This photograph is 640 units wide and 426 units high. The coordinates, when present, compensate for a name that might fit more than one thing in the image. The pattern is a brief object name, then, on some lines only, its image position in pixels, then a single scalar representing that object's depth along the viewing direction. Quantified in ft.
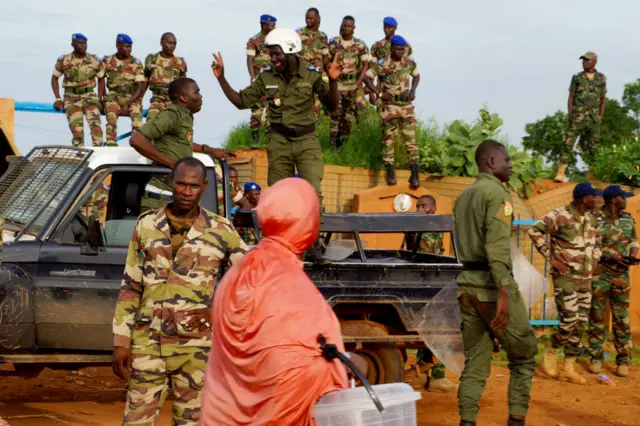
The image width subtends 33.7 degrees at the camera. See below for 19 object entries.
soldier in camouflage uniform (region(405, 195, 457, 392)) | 30.07
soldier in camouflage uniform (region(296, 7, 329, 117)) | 53.16
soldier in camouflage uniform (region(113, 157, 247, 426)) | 18.39
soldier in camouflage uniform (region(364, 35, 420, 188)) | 50.24
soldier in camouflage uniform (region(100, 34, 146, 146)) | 51.42
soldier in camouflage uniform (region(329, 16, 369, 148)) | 53.42
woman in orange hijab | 11.13
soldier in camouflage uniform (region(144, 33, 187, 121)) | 50.80
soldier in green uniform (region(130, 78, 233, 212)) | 25.76
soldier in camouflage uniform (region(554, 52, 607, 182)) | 57.98
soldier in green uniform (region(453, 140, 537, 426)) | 22.49
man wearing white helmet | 31.32
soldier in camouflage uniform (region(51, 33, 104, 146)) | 51.57
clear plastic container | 10.50
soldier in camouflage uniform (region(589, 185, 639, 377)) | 38.86
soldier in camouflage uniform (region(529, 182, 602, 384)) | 36.58
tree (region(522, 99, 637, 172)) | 91.50
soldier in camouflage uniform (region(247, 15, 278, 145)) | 52.26
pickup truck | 24.98
